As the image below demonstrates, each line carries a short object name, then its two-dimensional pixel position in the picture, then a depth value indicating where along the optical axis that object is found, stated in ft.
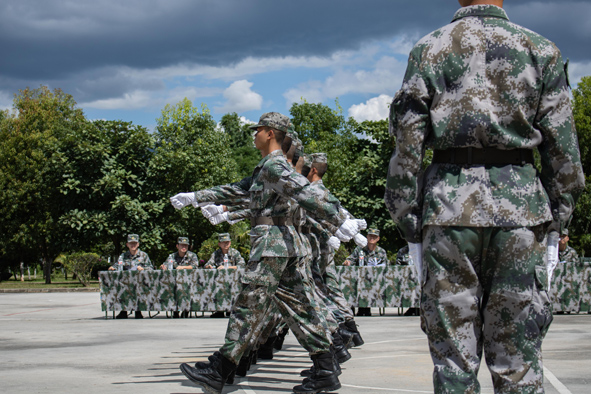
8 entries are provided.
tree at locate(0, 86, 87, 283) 135.95
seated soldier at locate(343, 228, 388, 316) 54.65
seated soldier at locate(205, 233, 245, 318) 52.85
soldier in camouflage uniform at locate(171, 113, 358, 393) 19.25
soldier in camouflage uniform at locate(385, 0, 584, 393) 10.95
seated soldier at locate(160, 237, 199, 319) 55.70
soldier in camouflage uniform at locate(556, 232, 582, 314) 50.62
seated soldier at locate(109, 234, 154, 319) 55.67
